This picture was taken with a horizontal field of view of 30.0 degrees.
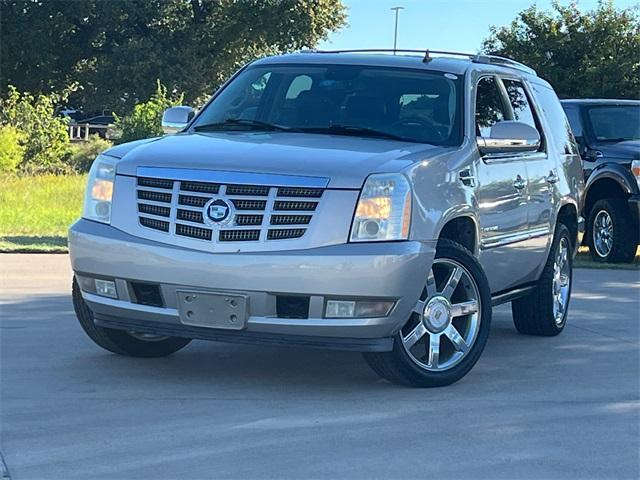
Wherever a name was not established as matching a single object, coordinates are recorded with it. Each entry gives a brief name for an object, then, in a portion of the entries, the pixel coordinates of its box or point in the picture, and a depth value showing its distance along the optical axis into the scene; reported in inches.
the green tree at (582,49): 1056.2
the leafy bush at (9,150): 1050.7
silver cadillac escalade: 238.1
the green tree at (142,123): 1199.6
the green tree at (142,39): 1795.0
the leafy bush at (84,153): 1264.9
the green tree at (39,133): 1202.0
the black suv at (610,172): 551.2
